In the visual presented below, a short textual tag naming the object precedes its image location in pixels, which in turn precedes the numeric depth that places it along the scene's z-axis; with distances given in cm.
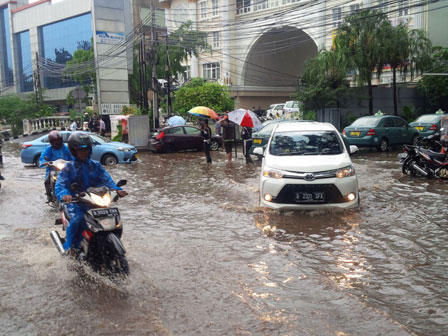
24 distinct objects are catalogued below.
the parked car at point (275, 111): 3491
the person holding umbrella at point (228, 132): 1680
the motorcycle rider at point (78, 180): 525
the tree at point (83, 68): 4674
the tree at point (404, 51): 2564
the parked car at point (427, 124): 2130
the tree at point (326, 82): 2559
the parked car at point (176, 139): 2156
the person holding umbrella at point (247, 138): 1674
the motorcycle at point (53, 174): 850
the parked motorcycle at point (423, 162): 1205
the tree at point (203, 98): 3022
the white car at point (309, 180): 800
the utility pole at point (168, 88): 2742
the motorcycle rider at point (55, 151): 884
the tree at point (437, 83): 2828
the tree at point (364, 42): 2544
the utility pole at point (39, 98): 4194
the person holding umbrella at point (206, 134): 1655
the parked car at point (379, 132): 1945
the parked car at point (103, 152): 1734
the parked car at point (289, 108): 3382
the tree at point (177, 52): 4444
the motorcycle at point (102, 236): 489
